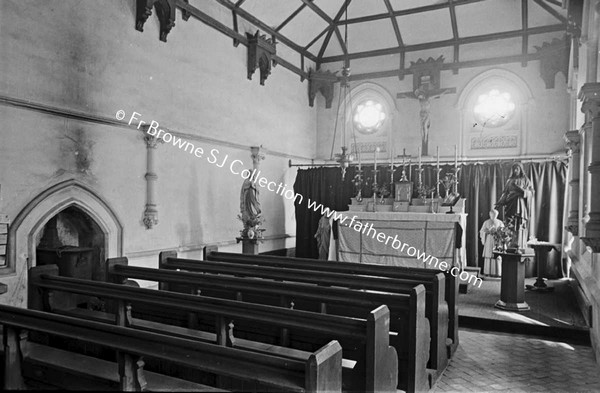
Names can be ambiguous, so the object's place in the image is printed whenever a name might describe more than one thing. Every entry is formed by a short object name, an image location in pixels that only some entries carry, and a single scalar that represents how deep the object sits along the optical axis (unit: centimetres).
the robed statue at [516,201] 608
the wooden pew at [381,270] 430
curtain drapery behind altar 861
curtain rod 901
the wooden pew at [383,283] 371
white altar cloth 772
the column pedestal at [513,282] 586
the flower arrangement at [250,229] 799
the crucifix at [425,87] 1058
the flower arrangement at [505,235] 606
